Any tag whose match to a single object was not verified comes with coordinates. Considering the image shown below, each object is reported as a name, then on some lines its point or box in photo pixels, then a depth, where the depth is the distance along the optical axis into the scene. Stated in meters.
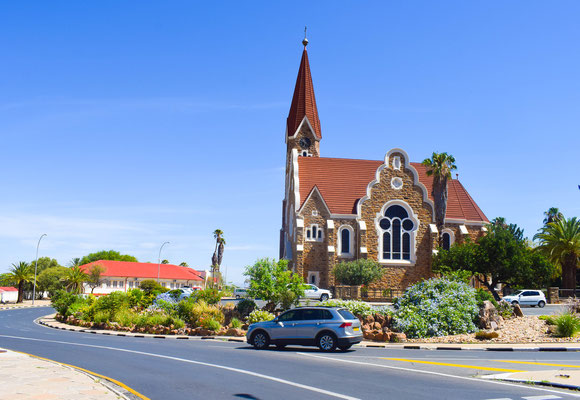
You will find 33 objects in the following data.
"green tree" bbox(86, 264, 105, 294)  74.62
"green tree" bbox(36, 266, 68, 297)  77.69
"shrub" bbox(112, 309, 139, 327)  27.56
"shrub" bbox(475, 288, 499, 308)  24.18
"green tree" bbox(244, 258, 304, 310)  27.47
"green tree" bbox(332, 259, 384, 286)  46.78
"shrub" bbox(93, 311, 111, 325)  28.81
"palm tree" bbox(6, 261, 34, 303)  67.00
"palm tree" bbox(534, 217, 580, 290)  45.75
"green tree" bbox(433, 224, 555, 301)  43.02
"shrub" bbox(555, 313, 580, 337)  20.73
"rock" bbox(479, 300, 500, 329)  22.66
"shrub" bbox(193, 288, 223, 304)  29.17
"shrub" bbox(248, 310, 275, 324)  24.95
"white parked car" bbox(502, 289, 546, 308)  39.88
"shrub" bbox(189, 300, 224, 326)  25.89
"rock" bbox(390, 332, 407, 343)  21.11
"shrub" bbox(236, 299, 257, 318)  27.30
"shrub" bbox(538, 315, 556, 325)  21.97
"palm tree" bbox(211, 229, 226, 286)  92.81
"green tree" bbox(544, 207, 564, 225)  69.44
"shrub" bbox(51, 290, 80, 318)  34.53
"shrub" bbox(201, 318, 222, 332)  24.62
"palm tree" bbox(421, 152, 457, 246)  48.81
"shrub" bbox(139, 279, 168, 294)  60.30
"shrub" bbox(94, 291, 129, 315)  30.44
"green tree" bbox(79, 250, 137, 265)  111.06
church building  50.19
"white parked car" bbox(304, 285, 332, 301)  41.88
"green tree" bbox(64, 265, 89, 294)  63.38
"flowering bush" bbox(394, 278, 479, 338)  21.78
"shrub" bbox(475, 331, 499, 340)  21.01
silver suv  16.97
